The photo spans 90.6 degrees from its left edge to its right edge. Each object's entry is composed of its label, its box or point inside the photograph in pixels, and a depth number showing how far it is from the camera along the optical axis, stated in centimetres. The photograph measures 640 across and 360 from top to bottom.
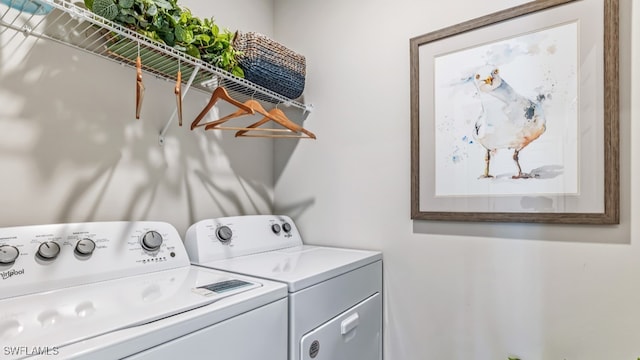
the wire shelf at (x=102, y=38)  88
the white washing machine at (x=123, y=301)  57
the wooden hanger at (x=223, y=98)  114
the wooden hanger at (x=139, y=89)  94
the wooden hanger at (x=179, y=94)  103
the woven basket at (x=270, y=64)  135
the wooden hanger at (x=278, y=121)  133
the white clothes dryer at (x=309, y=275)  96
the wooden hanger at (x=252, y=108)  123
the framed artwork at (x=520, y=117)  102
